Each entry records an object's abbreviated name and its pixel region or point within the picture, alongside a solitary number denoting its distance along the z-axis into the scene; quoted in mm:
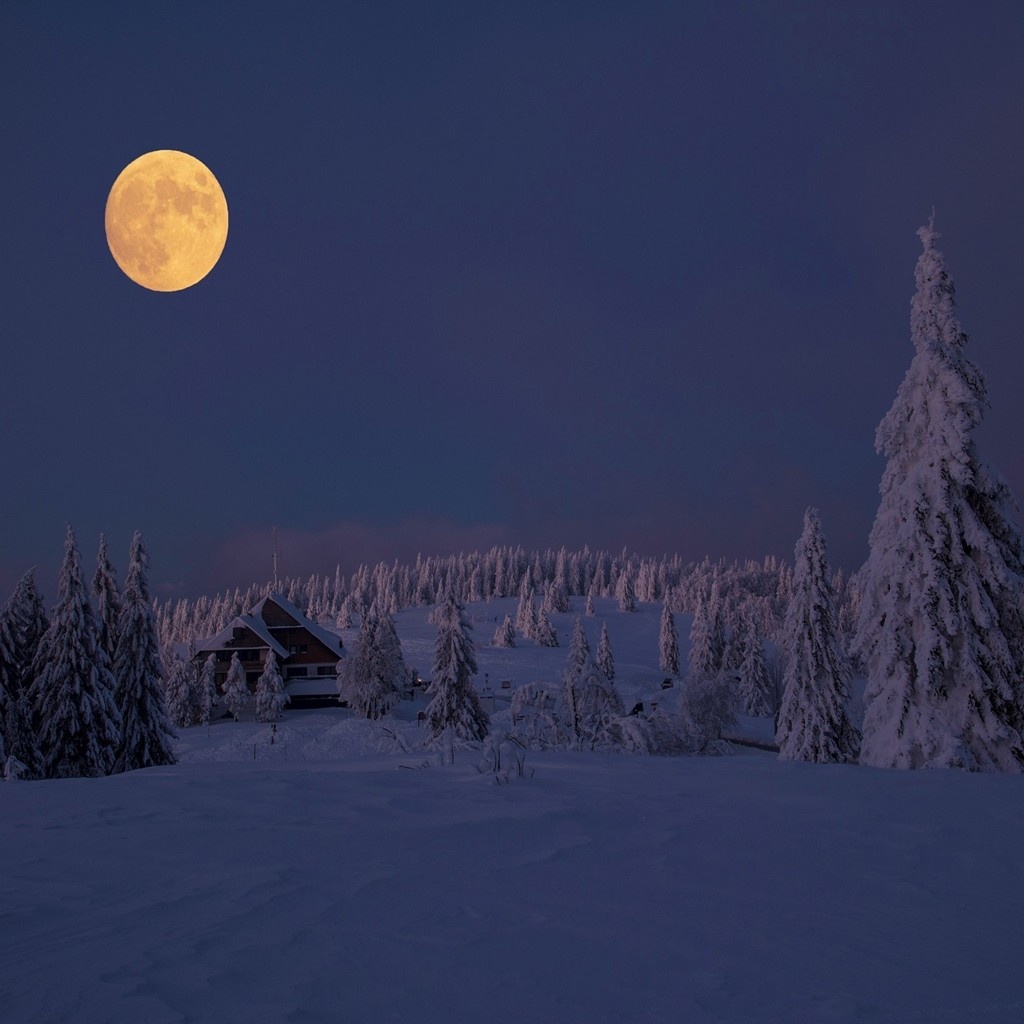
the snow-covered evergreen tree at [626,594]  154875
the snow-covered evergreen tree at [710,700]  44719
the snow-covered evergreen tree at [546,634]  111250
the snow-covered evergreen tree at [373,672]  57406
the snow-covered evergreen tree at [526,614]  122944
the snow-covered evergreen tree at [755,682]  73062
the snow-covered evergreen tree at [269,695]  60594
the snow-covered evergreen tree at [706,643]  80062
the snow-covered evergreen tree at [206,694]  62656
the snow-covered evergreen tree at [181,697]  60906
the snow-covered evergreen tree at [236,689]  62375
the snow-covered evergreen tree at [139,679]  33469
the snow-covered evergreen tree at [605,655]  86625
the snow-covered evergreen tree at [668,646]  98750
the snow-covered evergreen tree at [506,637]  109688
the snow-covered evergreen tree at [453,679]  42562
